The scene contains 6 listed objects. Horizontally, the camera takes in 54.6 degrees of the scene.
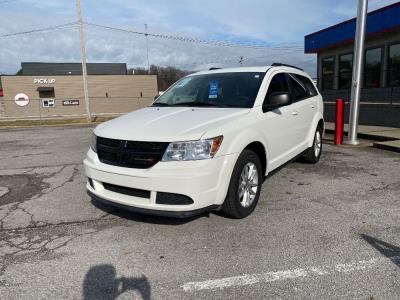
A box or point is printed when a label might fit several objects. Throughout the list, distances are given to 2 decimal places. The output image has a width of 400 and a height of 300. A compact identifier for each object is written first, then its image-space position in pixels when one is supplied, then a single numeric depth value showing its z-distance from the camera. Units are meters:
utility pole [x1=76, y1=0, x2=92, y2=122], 25.43
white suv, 3.96
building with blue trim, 14.20
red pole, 10.38
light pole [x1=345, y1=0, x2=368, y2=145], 10.20
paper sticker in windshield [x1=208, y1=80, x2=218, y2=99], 5.50
